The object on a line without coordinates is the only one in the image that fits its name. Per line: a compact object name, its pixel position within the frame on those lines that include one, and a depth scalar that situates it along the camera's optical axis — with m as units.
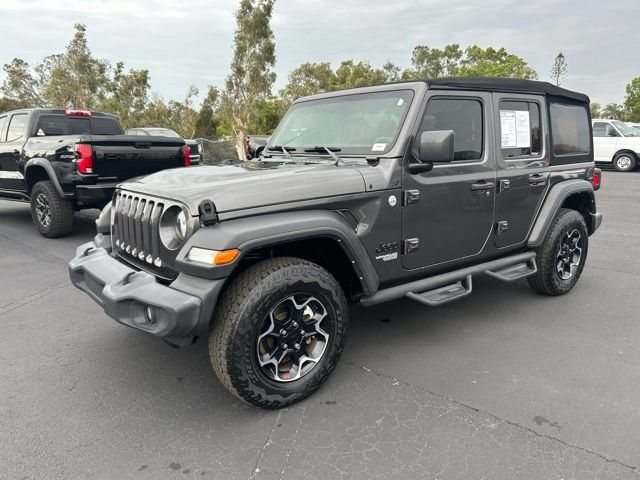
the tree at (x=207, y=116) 34.47
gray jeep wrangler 2.53
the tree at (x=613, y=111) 62.50
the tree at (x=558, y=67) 51.72
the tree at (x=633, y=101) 52.03
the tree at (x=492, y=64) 43.28
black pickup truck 6.26
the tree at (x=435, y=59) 51.97
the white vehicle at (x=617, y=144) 16.86
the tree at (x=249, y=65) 26.48
